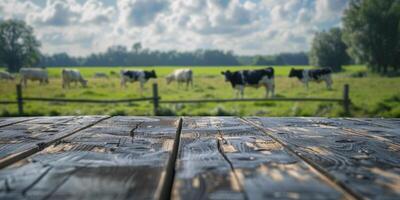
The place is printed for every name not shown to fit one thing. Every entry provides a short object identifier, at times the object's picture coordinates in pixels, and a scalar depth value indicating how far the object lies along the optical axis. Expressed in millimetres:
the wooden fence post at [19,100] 11055
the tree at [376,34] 34969
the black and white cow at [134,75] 23594
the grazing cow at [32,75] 24392
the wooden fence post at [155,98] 10508
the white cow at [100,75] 36950
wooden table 750
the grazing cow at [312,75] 22078
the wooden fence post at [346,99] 10533
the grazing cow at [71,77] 23777
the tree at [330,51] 48344
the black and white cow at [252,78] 17828
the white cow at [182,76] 24605
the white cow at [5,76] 24438
